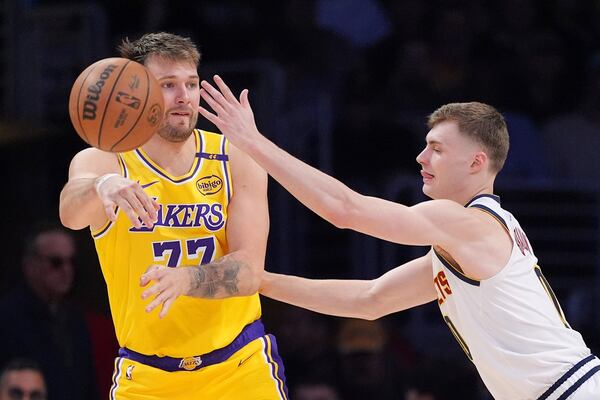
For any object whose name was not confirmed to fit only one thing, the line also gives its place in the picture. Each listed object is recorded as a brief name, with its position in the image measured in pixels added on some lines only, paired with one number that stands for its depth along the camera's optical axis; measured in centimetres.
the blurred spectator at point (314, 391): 1803
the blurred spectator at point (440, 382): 1687
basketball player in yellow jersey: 1191
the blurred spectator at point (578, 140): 2183
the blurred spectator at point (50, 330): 1762
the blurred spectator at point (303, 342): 1891
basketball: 1114
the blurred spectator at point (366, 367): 1897
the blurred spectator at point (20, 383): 1645
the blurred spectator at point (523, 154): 2180
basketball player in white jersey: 1103
